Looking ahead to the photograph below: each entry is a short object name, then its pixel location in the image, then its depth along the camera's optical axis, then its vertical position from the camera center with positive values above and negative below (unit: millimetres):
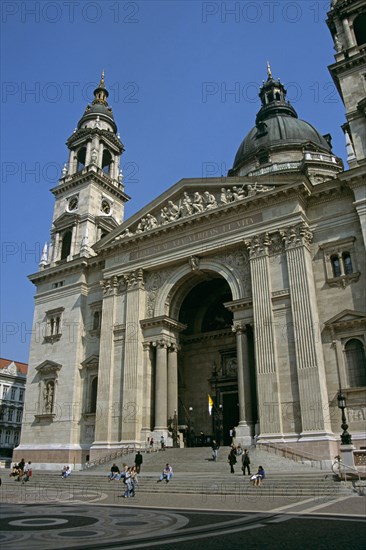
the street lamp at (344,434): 19781 +799
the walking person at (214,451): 24752 +248
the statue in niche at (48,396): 38000 +4784
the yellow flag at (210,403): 32406 +3461
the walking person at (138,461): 24284 -195
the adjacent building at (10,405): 74688 +8324
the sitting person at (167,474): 21047 -754
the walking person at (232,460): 21625 -187
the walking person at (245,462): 20719 -268
